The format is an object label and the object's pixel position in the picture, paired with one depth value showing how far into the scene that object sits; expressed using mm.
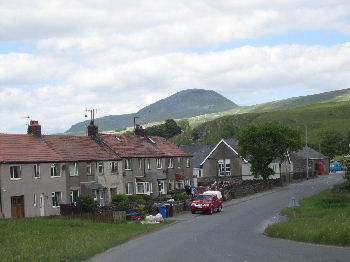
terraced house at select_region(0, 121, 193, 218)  48031
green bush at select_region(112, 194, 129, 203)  57000
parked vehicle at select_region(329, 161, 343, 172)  138762
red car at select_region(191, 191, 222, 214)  49344
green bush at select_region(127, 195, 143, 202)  55712
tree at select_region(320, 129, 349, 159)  159000
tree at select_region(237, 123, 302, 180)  80750
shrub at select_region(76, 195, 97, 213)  48125
